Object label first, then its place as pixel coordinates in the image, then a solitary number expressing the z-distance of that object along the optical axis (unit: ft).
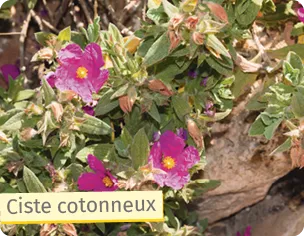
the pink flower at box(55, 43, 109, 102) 2.34
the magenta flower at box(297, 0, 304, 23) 2.41
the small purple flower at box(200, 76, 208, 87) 2.52
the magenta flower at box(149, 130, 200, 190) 2.41
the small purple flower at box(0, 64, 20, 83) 3.15
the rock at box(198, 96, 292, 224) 2.92
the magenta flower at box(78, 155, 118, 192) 2.39
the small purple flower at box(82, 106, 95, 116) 2.47
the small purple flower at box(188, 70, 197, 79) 2.52
